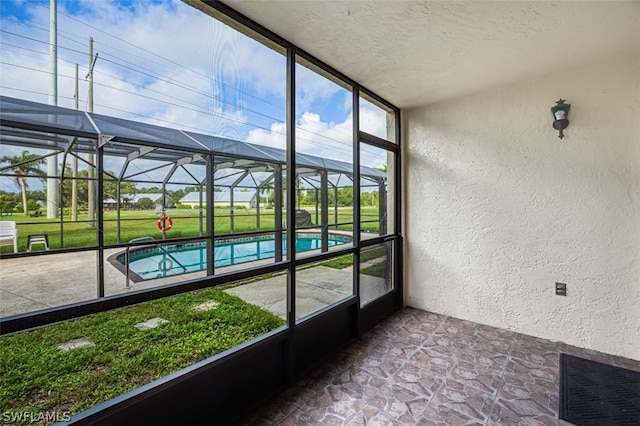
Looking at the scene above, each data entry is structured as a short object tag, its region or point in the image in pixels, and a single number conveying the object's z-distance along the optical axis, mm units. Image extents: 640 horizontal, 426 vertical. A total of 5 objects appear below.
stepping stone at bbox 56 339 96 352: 2580
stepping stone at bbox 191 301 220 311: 3707
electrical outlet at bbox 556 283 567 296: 2604
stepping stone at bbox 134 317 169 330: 3095
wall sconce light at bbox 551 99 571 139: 2533
